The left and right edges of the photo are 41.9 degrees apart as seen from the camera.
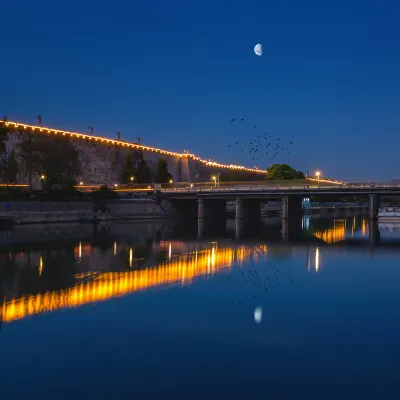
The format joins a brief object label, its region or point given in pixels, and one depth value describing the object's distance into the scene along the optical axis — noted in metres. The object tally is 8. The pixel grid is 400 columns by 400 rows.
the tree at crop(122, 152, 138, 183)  110.62
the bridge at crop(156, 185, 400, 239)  71.31
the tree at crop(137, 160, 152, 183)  113.26
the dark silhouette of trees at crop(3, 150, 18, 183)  82.38
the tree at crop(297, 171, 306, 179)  159.35
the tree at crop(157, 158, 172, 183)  119.06
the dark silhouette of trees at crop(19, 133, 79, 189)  81.56
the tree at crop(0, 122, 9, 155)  65.35
